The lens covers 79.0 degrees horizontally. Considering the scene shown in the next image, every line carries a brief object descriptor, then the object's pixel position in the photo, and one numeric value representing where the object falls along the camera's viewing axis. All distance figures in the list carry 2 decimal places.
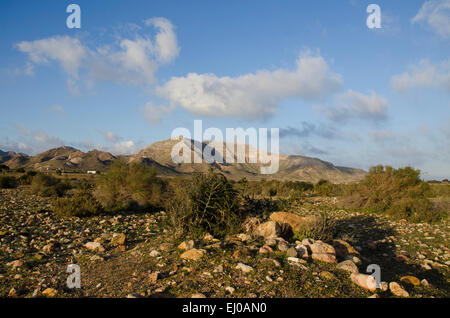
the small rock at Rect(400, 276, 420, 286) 4.55
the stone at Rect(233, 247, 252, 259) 4.84
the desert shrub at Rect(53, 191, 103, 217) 9.42
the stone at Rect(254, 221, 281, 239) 6.58
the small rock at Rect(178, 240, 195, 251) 5.24
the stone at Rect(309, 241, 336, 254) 5.33
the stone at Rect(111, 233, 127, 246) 6.40
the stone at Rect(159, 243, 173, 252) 5.46
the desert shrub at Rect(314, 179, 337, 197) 21.66
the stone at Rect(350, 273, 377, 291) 3.86
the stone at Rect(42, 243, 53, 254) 5.78
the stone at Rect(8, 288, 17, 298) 3.70
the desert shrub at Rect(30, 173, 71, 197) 15.98
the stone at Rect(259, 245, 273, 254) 5.16
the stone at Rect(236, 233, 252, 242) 6.19
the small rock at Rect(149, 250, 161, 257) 5.18
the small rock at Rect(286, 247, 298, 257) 4.91
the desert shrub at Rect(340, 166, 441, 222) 11.79
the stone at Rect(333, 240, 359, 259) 5.98
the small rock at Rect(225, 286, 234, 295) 3.54
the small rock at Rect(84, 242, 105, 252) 5.95
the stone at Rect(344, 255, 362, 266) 5.27
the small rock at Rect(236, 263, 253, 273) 4.17
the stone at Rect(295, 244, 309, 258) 5.00
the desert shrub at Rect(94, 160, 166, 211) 11.66
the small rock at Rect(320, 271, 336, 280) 4.10
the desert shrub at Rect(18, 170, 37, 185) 23.04
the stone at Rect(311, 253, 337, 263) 4.91
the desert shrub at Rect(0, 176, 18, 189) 19.53
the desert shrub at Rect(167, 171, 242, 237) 6.61
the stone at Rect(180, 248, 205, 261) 4.77
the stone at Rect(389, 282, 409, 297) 3.75
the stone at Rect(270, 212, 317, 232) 7.36
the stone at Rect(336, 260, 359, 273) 4.43
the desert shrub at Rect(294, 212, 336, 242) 6.54
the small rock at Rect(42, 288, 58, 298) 3.67
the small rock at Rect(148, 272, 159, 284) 3.95
